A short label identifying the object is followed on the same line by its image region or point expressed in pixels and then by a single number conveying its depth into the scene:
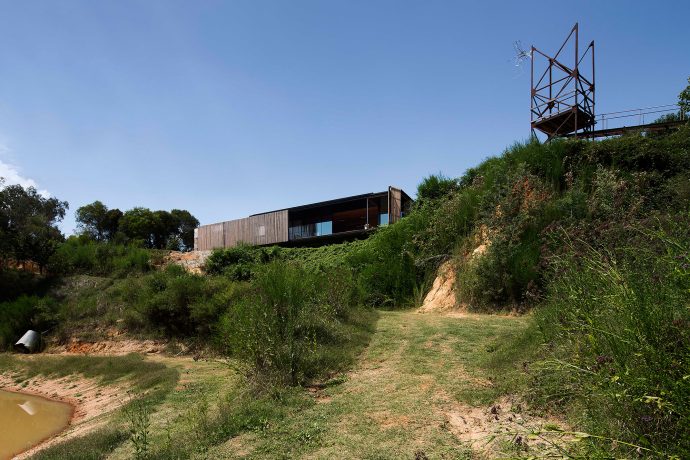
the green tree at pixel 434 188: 17.56
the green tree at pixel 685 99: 16.31
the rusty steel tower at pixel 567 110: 18.50
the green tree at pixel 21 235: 20.11
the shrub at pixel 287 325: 6.62
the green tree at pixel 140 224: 49.69
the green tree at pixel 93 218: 51.09
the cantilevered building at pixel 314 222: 25.17
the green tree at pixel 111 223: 52.34
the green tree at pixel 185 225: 54.94
